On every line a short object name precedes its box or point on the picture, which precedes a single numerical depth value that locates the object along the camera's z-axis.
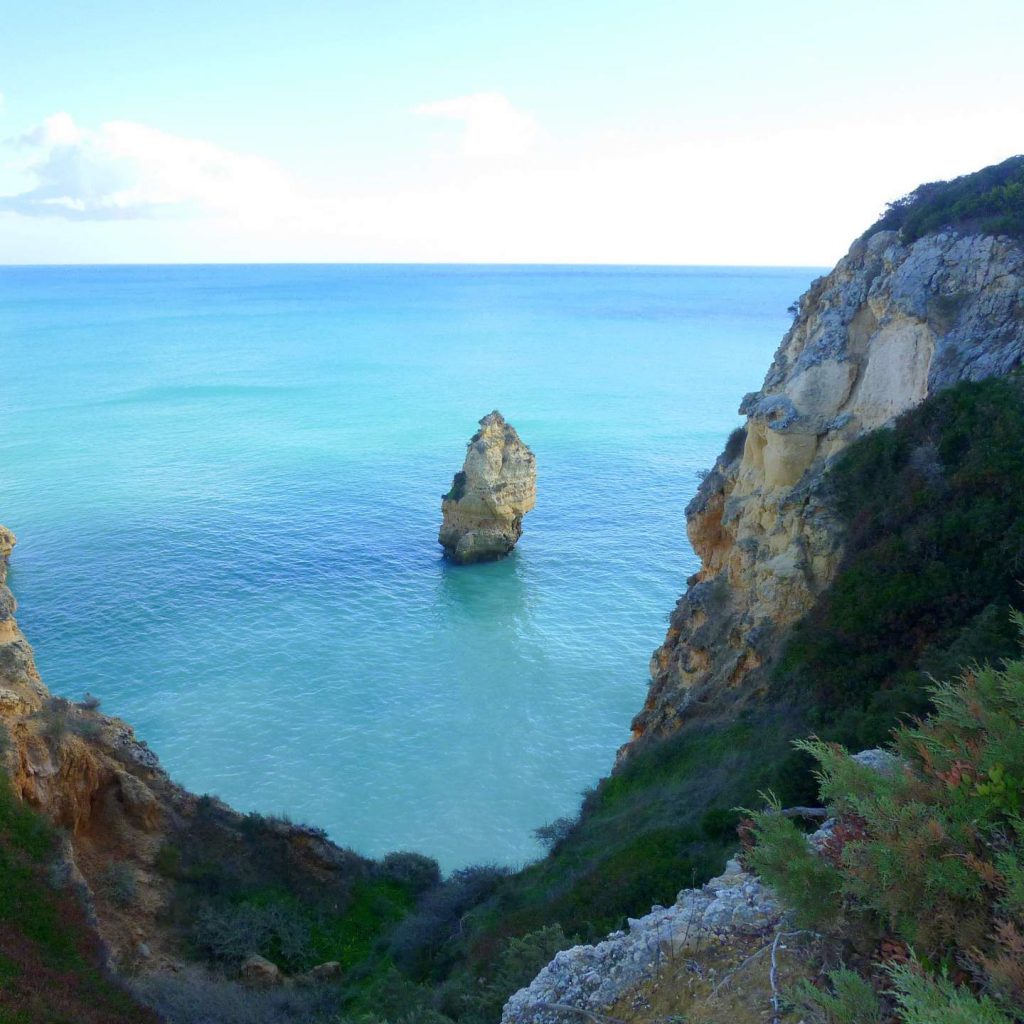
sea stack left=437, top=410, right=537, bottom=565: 45.06
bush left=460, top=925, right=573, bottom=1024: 10.78
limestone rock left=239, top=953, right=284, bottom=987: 16.42
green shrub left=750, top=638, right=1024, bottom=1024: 5.70
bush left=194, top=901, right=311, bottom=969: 17.03
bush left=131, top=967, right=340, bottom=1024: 13.72
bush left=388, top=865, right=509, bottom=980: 15.62
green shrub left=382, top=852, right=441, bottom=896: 20.88
